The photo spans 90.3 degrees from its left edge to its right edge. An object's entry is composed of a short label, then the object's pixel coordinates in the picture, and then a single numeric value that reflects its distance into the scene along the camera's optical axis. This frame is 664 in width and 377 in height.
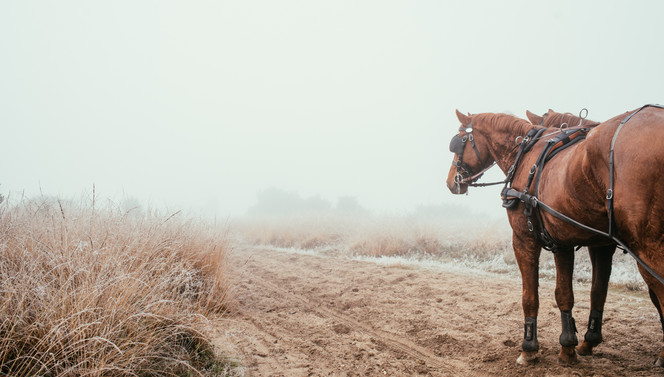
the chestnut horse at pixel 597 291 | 3.09
